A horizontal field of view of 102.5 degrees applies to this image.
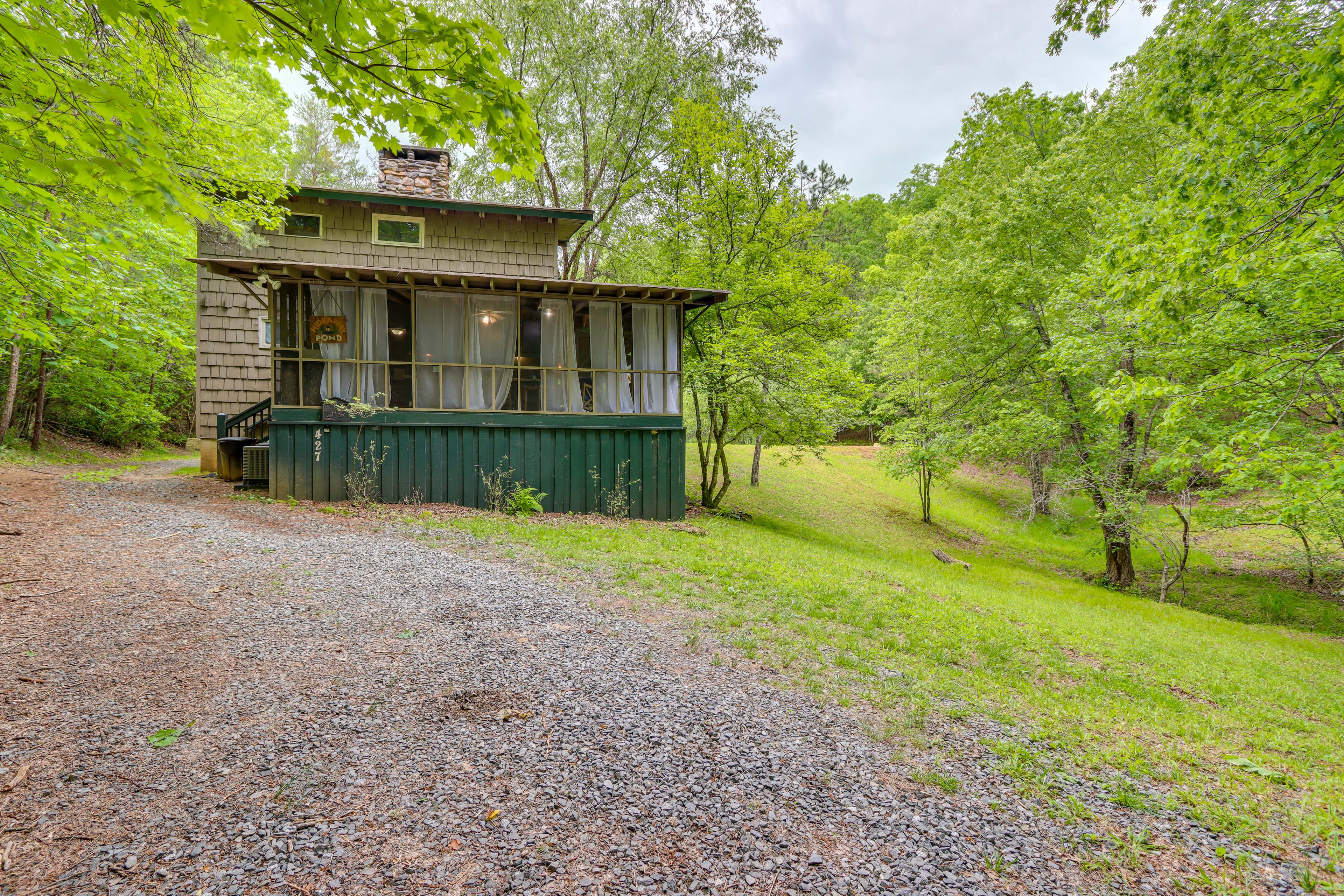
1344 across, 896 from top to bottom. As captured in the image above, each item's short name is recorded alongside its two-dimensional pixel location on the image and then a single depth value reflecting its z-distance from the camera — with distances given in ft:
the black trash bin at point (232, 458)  32.83
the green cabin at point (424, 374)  29.91
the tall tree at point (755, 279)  39.09
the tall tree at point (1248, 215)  14.99
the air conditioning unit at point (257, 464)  30.63
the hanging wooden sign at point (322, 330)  30.09
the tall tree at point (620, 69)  49.62
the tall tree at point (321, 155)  84.33
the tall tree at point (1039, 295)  36.91
